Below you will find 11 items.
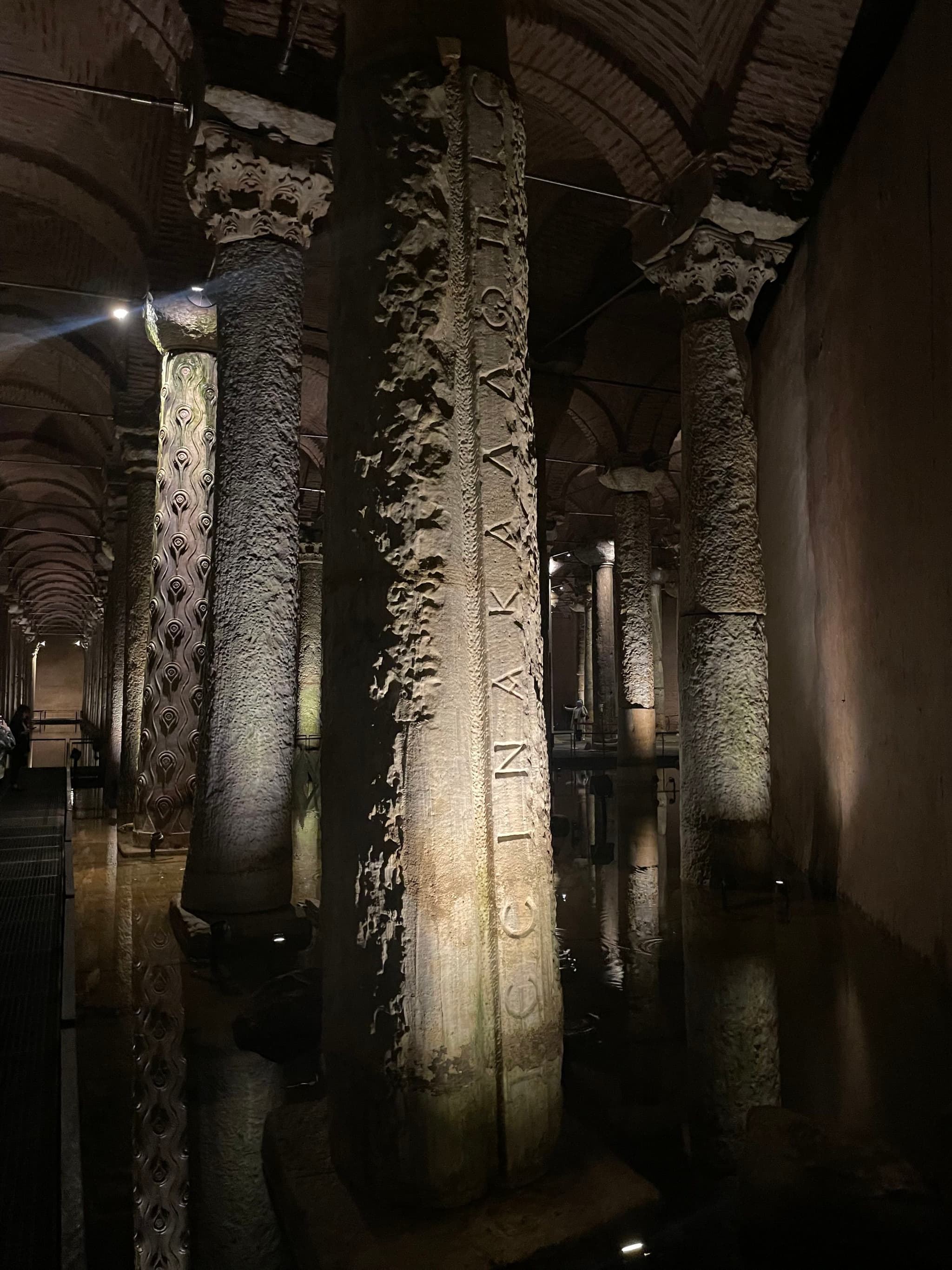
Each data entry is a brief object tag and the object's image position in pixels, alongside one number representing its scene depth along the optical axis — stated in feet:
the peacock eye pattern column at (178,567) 23.44
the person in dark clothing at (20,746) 39.46
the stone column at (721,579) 19.26
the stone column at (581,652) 85.40
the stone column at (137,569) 32.55
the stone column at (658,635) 67.21
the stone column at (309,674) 49.26
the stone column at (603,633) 58.95
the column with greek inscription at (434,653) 6.85
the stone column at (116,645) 38.99
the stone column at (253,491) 16.33
